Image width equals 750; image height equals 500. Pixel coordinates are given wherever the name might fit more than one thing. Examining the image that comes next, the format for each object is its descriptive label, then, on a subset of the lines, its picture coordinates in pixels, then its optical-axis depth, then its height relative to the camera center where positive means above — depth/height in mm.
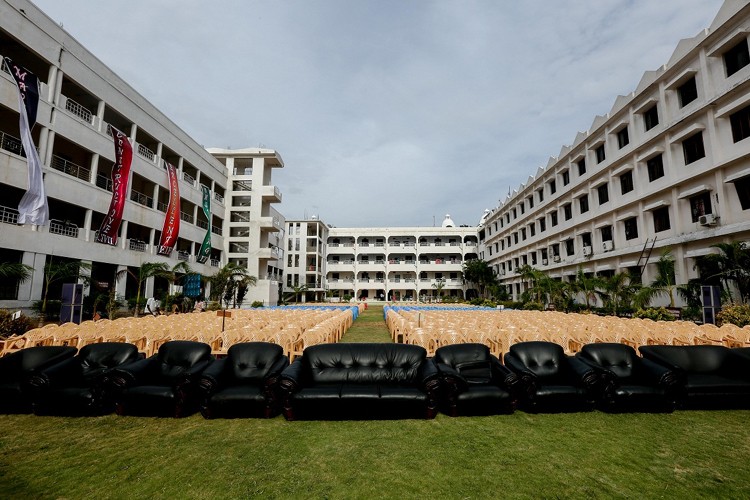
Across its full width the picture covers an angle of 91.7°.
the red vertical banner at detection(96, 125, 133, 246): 19484 +5697
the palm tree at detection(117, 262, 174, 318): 19472 +1208
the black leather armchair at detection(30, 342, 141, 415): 5051 -1366
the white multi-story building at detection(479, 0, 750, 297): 15281 +6711
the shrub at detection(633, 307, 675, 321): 14455 -979
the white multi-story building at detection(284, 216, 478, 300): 55375 +5174
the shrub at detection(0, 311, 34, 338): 9969 -855
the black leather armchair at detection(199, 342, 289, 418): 5000 -1335
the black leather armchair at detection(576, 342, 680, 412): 5164 -1434
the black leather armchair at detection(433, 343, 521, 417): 5082 -1407
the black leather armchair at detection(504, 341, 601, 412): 5195 -1365
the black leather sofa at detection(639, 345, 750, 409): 5305 -1323
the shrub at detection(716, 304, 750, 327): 11211 -823
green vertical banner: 30109 +4598
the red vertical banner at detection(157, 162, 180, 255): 24797 +5174
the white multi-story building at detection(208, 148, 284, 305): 35812 +7880
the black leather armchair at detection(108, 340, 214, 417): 5070 -1366
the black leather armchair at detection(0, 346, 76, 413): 5137 -1114
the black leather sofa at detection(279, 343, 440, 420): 4922 -1347
